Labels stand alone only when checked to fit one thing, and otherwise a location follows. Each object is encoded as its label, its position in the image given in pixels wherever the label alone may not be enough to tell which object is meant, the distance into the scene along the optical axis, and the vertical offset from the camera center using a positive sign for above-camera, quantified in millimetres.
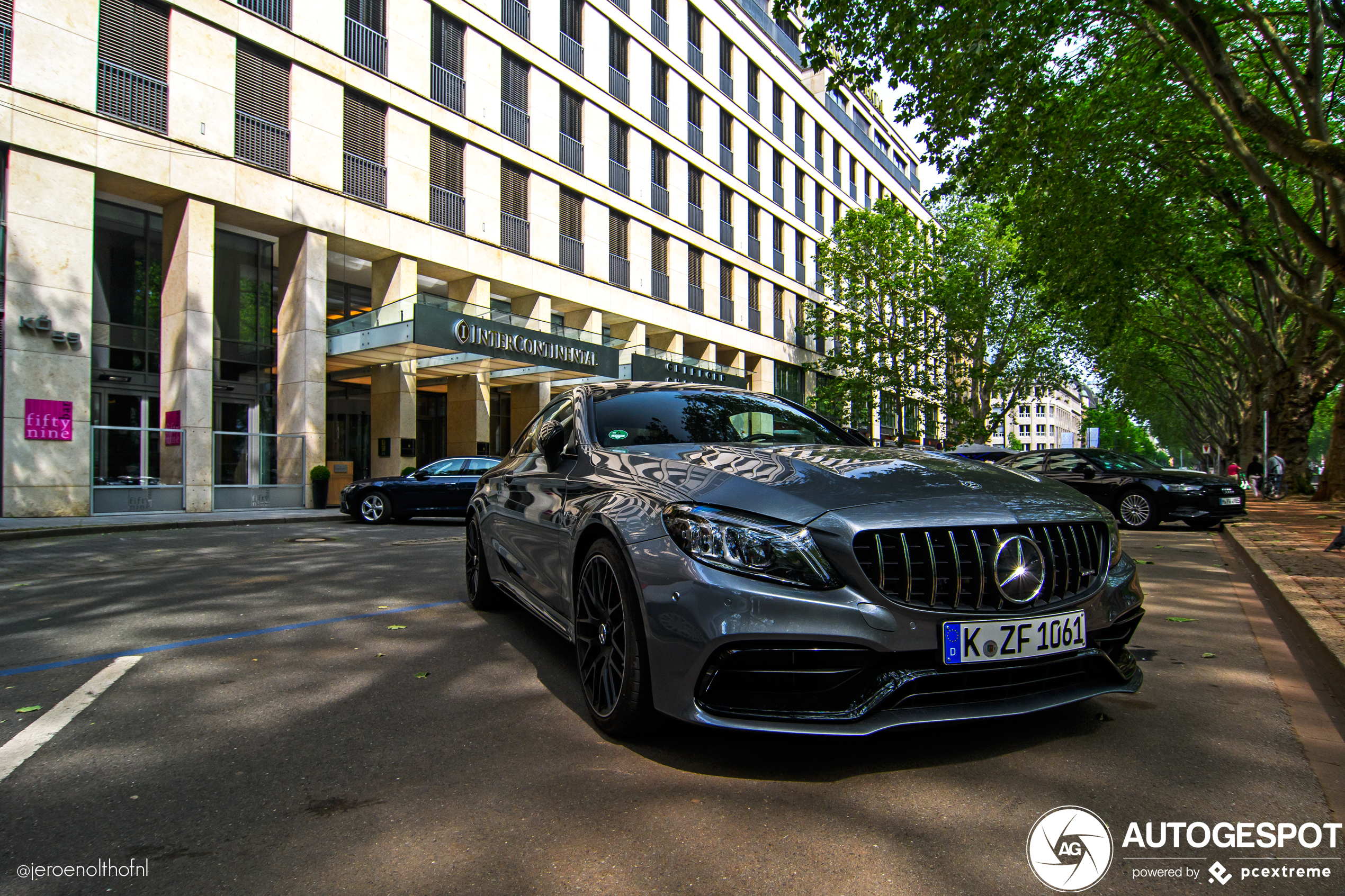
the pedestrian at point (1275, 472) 22766 -267
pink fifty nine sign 15094 +921
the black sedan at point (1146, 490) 12820 -452
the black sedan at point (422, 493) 14695 -513
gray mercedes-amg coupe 2455 -438
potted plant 18609 -389
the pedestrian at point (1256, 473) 27464 -368
